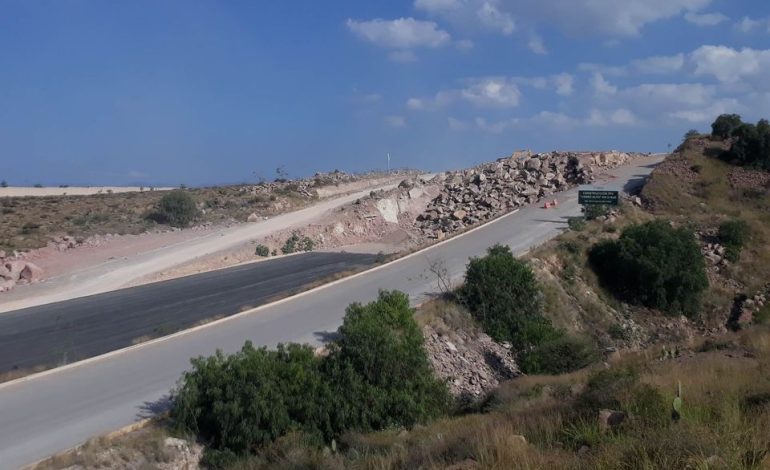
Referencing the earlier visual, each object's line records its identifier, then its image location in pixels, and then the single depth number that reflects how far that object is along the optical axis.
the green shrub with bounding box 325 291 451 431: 12.07
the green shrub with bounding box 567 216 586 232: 30.51
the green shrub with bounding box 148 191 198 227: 42.12
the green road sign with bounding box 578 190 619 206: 33.69
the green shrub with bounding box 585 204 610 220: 32.69
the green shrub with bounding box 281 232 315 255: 35.41
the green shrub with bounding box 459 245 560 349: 19.78
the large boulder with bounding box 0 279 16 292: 27.30
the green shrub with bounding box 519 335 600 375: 17.17
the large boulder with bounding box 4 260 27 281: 28.81
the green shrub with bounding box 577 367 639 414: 7.49
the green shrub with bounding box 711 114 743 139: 48.25
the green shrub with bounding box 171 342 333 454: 11.09
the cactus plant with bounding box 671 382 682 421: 6.49
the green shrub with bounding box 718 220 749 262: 29.39
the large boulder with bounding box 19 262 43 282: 28.94
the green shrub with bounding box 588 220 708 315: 25.80
